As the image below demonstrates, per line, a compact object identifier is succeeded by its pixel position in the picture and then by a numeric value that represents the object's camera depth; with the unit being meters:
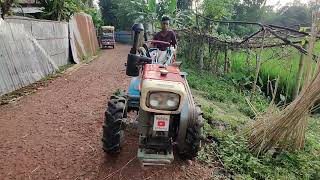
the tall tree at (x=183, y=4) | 19.11
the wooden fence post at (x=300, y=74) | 3.29
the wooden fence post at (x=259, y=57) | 4.59
